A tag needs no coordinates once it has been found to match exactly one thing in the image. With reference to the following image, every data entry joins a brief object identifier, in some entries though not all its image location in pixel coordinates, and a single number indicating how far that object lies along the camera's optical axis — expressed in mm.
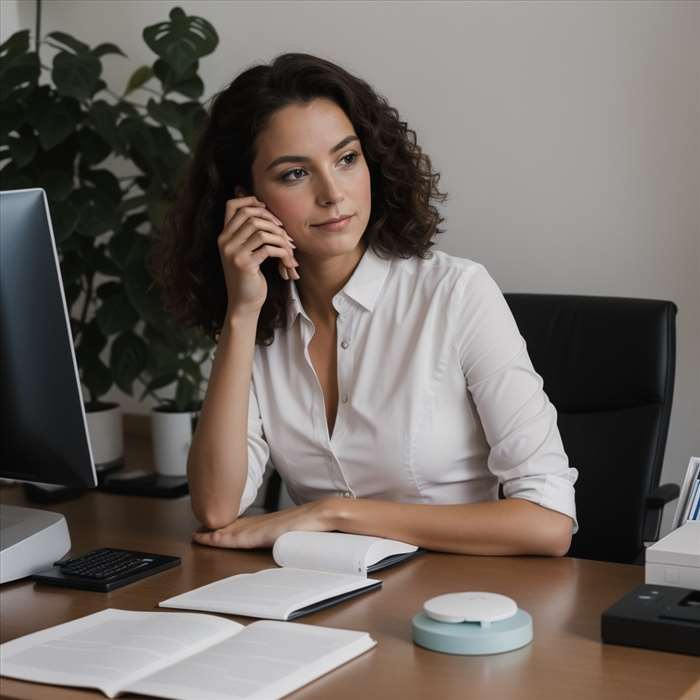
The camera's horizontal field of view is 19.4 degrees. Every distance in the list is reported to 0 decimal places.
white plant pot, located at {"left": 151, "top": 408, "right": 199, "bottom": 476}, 2850
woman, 2335
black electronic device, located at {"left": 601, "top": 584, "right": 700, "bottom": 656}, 1885
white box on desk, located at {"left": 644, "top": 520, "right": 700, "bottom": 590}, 1979
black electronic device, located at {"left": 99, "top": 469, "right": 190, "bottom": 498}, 2685
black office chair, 2474
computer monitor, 2108
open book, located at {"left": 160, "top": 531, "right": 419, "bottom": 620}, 2015
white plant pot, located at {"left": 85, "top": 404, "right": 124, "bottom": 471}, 2950
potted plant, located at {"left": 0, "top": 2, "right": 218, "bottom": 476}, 2953
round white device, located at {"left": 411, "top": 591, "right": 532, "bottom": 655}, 1893
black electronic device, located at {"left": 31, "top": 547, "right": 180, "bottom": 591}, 2141
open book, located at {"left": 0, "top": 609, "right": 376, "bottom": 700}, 1839
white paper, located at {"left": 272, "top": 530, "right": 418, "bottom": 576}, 2137
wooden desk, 1838
